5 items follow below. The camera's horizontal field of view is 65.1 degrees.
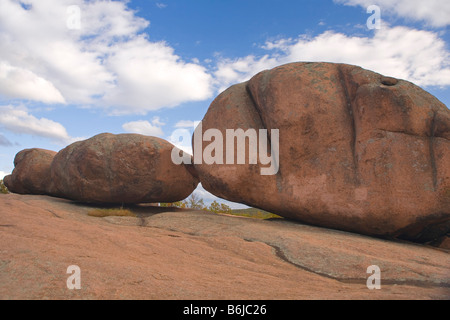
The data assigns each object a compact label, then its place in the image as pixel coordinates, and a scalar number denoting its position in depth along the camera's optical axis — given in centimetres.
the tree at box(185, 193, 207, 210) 1705
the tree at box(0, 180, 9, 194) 2007
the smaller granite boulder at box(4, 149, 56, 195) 1490
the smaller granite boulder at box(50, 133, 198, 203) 1148
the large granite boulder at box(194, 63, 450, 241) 787
